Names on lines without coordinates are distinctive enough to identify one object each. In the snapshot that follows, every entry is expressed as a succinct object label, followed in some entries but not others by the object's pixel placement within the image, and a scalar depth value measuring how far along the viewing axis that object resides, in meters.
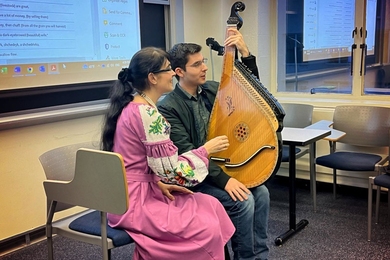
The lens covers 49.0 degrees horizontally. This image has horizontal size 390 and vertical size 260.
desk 2.50
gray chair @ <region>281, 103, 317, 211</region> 3.36
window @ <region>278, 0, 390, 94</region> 3.57
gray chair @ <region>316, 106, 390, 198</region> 3.01
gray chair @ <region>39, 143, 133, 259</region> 1.54
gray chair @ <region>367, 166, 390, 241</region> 2.50
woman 1.63
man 2.02
